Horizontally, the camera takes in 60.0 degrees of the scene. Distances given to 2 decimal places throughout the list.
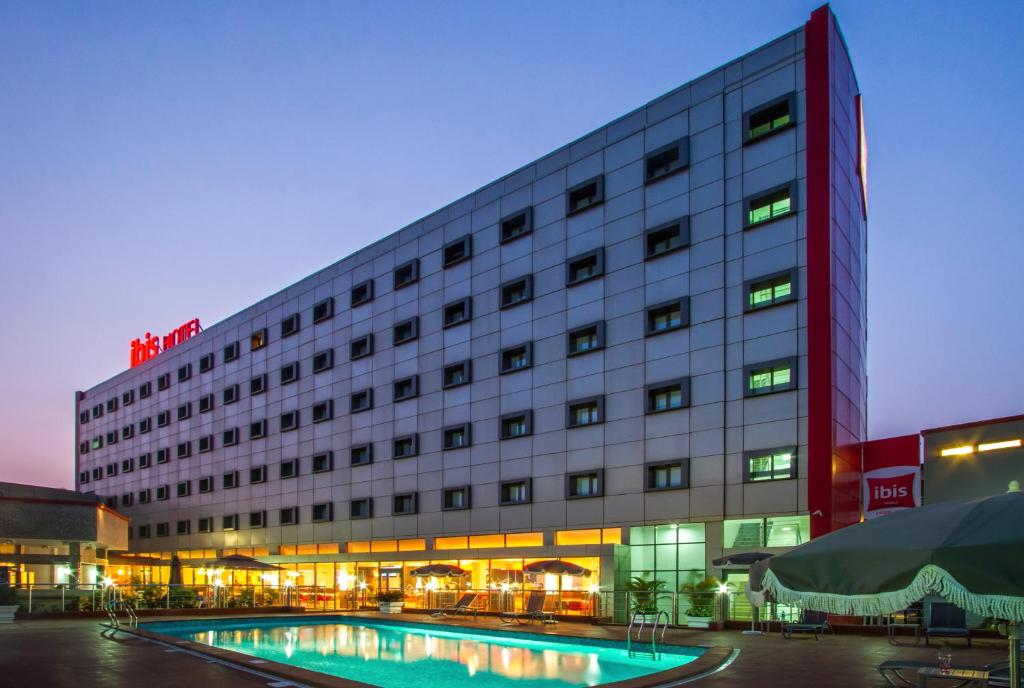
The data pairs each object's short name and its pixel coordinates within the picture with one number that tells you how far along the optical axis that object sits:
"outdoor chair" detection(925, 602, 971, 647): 17.94
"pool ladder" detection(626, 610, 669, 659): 18.44
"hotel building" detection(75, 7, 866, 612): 29.70
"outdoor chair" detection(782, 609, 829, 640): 21.31
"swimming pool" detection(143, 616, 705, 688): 17.56
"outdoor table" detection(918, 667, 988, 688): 10.01
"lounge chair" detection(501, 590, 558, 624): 27.31
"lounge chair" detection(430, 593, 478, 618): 31.92
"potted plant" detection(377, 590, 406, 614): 34.25
